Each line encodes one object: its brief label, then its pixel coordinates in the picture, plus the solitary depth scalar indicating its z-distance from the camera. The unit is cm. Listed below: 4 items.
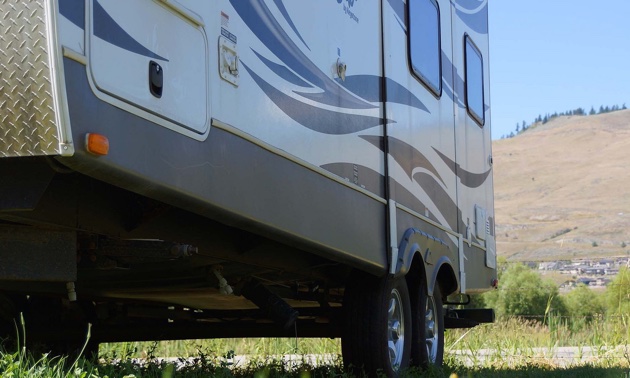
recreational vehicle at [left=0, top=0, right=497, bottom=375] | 400
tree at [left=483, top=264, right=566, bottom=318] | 2917
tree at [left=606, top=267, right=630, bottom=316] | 2053
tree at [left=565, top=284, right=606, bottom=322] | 3184
